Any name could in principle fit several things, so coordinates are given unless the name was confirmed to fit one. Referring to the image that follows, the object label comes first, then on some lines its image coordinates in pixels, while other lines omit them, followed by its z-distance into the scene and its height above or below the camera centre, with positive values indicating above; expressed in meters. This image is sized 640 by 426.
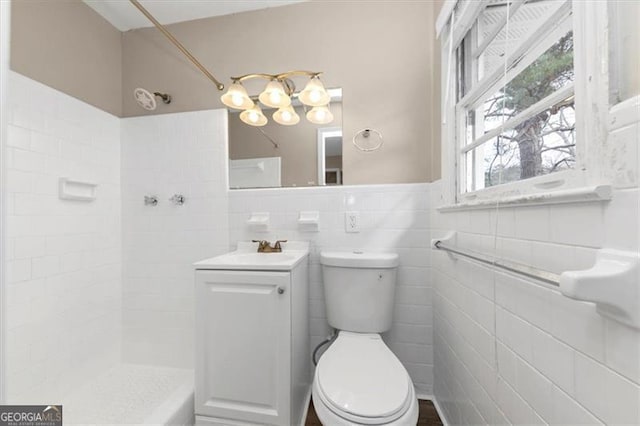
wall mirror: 1.58 +0.40
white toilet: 0.80 -0.60
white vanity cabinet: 1.14 -0.60
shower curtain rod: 1.25 +0.93
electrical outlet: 1.52 -0.05
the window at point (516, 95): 0.63 +0.38
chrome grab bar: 0.49 -0.13
